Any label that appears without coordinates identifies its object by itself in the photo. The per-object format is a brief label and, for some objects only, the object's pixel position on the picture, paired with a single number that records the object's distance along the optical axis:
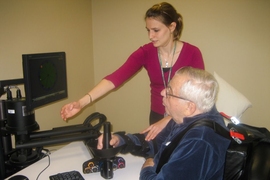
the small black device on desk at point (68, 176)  1.24
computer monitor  1.33
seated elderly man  0.92
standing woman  1.67
